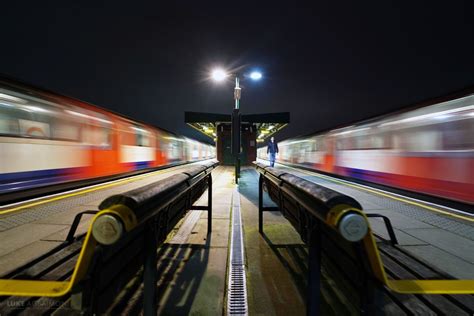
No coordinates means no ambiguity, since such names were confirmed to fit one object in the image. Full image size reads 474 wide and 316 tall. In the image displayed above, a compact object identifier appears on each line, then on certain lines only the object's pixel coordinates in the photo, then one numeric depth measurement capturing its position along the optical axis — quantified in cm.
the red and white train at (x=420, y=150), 429
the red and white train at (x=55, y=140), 429
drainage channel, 187
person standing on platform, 1327
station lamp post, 715
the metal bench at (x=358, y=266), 95
